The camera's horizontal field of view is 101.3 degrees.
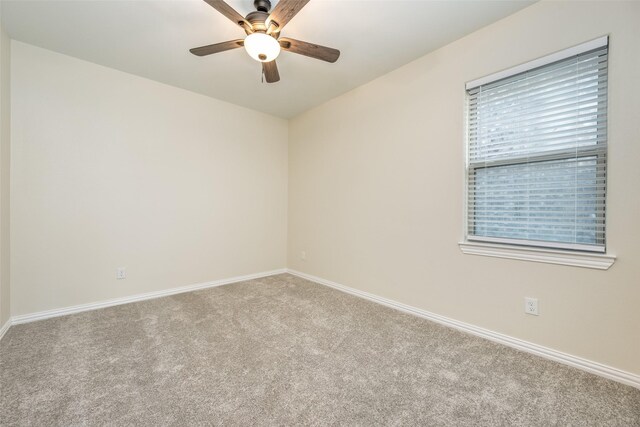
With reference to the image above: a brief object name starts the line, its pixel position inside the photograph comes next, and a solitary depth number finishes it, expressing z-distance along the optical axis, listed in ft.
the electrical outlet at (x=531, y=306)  6.31
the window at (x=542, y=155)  5.65
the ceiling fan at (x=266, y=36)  5.36
